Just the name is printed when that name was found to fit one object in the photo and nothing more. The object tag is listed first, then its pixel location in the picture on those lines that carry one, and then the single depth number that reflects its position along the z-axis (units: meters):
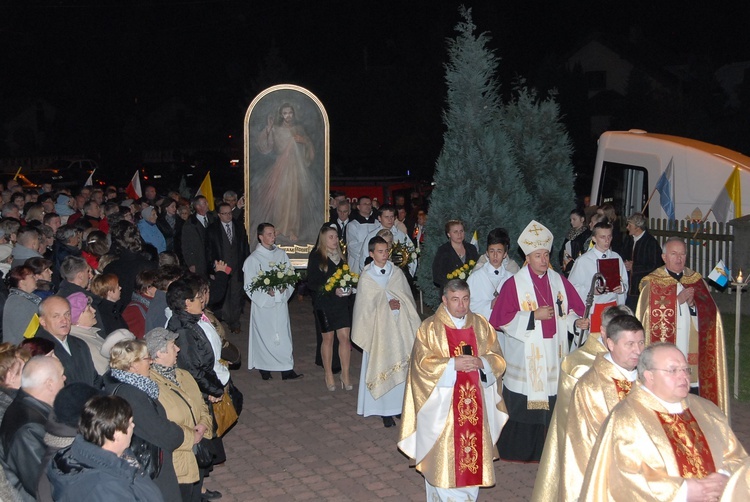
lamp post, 9.82
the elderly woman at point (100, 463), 4.43
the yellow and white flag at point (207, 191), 16.52
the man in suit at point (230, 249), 13.60
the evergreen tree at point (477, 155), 12.37
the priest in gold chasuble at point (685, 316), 8.70
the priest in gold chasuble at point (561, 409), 6.17
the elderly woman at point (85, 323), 7.10
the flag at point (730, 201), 15.43
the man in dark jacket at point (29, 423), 5.14
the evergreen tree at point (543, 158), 14.01
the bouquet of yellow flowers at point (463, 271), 10.38
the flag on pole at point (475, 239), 12.31
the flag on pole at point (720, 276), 9.19
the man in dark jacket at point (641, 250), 11.30
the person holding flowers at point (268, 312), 11.21
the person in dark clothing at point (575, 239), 12.56
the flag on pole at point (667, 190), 16.45
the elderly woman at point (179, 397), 5.83
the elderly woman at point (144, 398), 5.36
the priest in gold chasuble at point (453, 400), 7.07
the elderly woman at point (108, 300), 7.83
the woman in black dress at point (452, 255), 10.72
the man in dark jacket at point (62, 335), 6.68
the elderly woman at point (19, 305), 7.52
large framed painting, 15.33
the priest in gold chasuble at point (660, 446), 4.83
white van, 16.30
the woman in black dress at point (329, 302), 10.59
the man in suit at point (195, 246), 13.74
